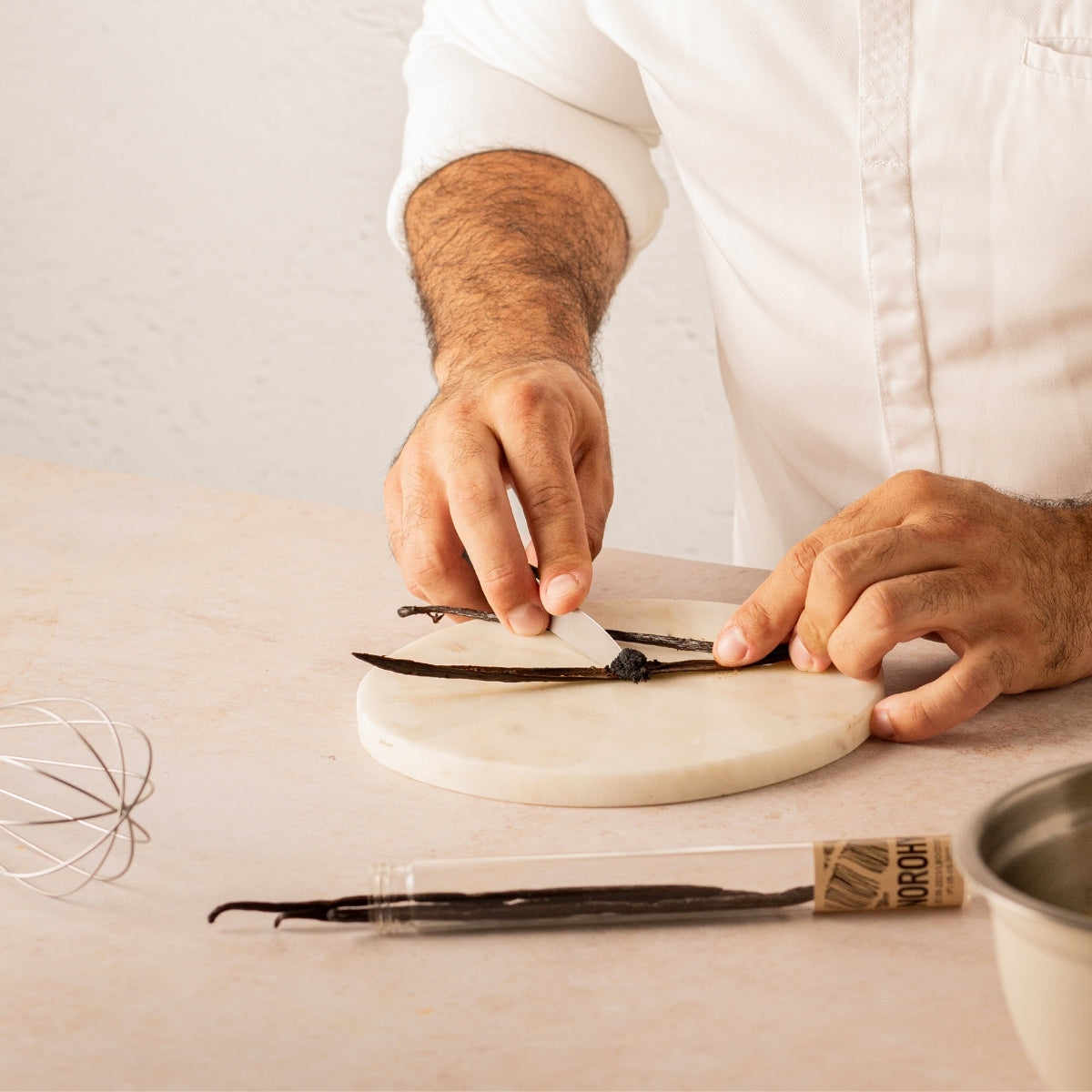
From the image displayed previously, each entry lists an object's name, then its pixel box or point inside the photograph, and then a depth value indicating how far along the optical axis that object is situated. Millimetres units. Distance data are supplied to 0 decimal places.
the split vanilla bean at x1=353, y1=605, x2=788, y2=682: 1223
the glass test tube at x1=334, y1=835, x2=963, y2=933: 1090
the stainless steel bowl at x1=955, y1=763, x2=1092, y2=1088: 837
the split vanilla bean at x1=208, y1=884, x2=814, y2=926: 1090
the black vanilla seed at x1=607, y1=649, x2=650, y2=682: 1227
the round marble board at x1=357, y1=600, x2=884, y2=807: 1162
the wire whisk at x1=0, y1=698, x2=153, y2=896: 1132
